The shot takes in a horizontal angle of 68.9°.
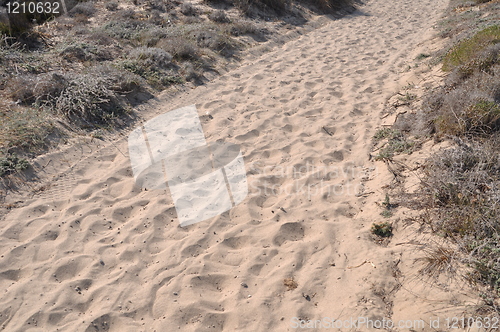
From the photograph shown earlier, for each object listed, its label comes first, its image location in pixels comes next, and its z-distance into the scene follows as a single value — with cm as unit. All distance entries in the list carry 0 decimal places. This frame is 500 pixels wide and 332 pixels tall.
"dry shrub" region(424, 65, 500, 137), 418
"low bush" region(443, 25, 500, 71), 593
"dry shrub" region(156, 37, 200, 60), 752
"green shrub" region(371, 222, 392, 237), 361
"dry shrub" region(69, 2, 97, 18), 895
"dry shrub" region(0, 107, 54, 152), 462
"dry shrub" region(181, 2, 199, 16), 987
